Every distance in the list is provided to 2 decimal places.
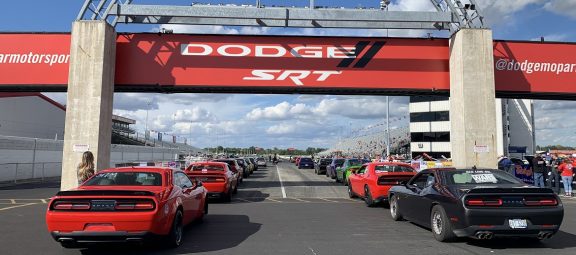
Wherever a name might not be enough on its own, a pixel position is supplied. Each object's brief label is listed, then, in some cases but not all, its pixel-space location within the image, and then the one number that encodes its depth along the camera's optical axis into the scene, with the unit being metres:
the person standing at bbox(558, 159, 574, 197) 17.30
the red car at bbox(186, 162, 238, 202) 14.32
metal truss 18.00
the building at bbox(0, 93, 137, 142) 42.35
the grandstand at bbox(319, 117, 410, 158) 89.75
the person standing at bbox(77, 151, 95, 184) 9.65
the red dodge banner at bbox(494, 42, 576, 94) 18.94
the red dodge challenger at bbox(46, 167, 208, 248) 6.62
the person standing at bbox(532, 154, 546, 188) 19.23
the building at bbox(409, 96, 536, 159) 56.62
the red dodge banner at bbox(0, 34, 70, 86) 18.38
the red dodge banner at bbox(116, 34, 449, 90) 18.69
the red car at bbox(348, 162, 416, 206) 12.96
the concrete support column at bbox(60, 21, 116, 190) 16.95
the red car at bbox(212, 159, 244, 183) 19.82
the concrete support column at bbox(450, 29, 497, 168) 17.36
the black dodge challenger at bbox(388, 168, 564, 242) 7.24
